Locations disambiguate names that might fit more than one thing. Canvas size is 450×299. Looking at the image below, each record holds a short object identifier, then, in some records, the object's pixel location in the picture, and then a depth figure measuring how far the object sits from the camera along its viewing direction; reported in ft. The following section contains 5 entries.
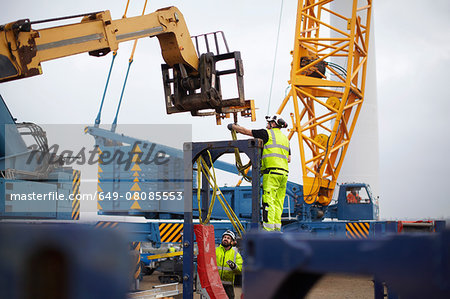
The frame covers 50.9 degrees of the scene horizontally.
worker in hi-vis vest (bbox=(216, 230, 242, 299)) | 21.25
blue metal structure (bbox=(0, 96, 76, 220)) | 28.40
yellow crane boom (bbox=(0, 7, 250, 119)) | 16.66
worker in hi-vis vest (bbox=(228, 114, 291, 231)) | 18.12
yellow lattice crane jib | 45.42
